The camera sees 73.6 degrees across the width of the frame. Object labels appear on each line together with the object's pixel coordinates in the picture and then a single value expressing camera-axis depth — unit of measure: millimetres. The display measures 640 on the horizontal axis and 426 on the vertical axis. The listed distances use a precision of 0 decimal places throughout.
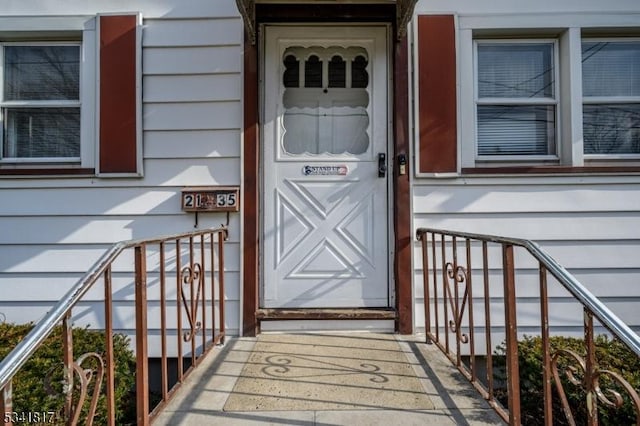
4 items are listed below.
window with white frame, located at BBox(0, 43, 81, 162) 3146
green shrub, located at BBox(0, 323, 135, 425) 1907
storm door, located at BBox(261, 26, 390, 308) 3049
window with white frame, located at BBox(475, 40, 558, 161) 3166
